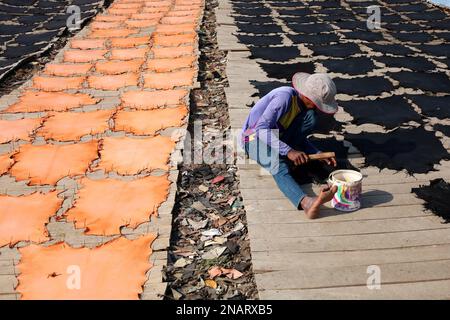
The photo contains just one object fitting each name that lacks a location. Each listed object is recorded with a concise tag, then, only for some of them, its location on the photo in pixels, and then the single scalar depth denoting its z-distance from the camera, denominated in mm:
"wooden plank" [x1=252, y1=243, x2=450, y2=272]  2924
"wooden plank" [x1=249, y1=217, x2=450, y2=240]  3223
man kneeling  3436
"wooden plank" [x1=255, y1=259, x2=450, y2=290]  2760
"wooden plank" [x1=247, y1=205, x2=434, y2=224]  3371
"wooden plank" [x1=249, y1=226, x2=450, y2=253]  3076
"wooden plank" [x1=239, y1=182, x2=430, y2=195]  3703
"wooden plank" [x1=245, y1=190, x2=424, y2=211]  3539
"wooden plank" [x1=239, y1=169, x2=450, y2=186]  3855
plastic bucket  3338
